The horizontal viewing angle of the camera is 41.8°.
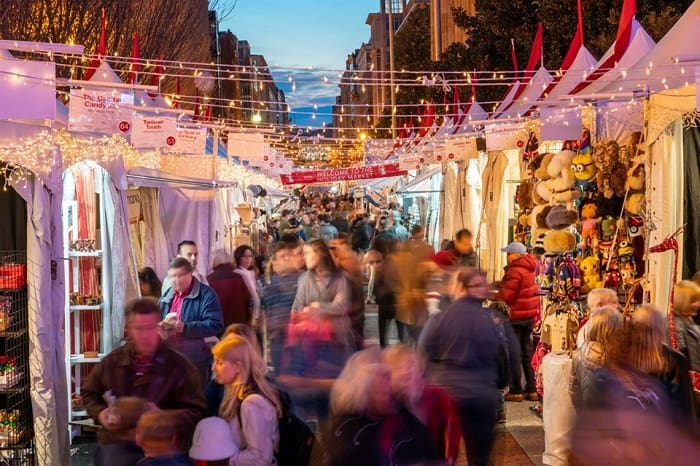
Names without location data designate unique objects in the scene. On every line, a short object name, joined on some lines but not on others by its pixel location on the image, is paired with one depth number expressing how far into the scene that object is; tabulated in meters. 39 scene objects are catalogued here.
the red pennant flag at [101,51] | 10.74
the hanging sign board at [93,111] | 8.28
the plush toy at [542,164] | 10.08
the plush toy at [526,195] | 11.07
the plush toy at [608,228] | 8.97
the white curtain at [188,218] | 13.99
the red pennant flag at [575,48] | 13.14
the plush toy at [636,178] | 8.56
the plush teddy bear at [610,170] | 8.90
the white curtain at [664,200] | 7.80
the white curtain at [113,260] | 9.35
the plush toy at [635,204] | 8.55
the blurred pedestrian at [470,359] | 5.93
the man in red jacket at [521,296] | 10.47
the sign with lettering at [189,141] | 12.52
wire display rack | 7.63
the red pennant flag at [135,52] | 12.80
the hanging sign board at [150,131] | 10.52
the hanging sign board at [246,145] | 16.69
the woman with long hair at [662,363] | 4.79
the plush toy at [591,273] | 8.96
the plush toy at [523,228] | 11.57
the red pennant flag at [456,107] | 19.81
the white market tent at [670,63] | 7.71
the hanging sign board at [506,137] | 12.42
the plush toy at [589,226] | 9.11
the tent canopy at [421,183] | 20.70
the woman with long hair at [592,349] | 5.68
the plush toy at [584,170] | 9.18
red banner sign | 23.09
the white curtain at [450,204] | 17.77
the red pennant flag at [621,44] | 10.43
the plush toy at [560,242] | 9.12
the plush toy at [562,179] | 9.37
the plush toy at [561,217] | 9.27
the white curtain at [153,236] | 13.02
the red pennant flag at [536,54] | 15.34
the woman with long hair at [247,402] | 4.78
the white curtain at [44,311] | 7.55
